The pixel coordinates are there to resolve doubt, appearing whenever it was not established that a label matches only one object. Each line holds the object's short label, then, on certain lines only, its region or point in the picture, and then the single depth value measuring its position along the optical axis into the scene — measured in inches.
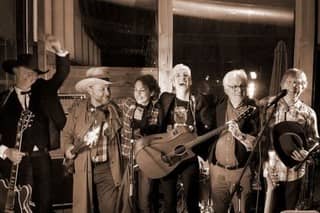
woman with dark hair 86.0
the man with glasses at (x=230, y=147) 90.0
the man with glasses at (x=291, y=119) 93.4
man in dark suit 79.3
